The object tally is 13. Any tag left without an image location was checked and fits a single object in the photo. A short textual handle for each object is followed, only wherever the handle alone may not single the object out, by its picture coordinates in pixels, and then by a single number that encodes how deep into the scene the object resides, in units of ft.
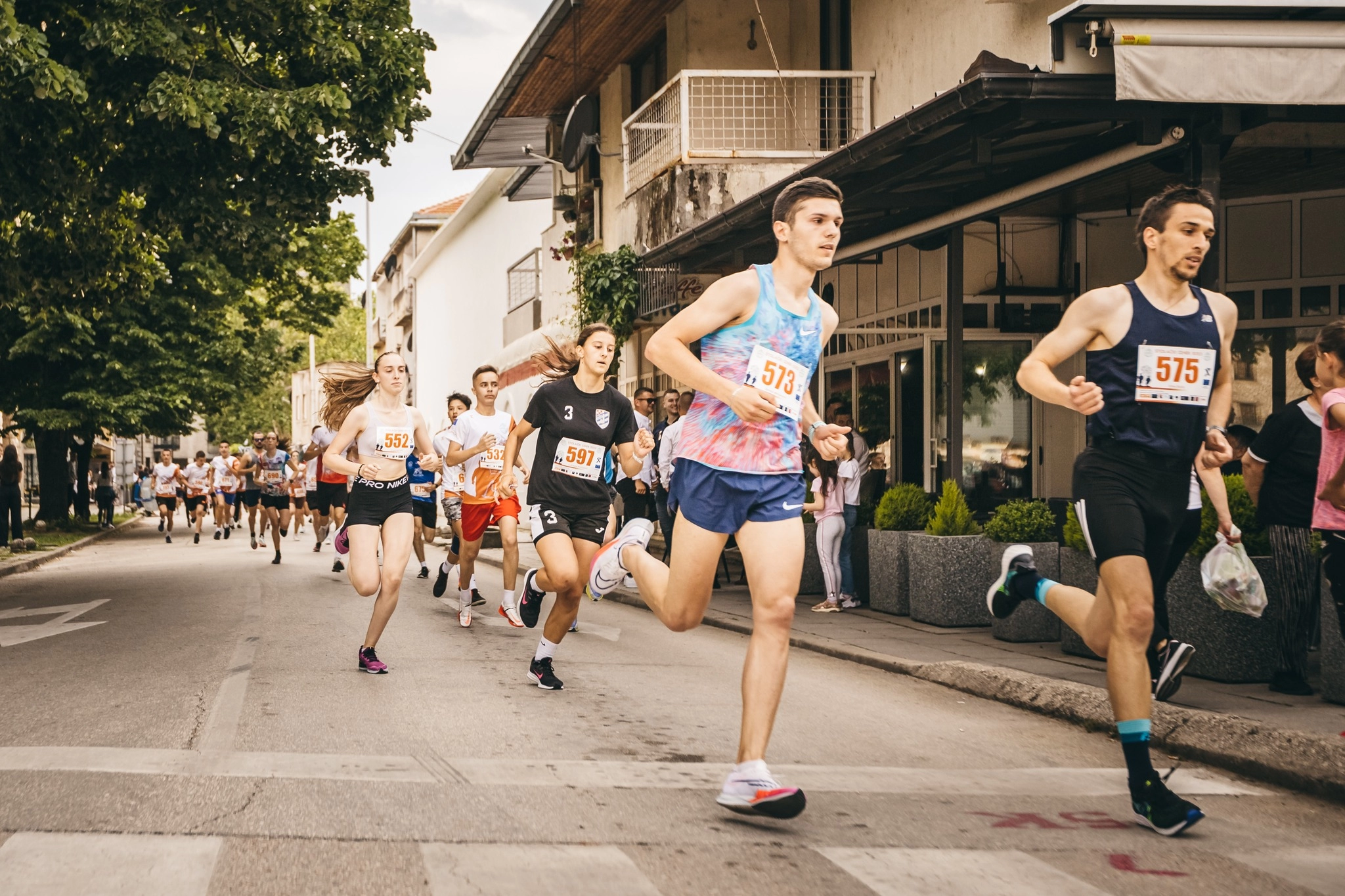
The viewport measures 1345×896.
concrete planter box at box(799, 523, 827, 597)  46.11
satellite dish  83.15
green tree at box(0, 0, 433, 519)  42.06
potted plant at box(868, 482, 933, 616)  39.40
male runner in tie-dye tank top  16.31
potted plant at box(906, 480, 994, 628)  36.55
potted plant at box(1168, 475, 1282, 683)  25.81
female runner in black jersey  26.84
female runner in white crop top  28.43
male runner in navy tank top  16.84
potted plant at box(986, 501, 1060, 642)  32.99
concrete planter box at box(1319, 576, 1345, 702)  23.38
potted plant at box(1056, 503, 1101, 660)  29.22
